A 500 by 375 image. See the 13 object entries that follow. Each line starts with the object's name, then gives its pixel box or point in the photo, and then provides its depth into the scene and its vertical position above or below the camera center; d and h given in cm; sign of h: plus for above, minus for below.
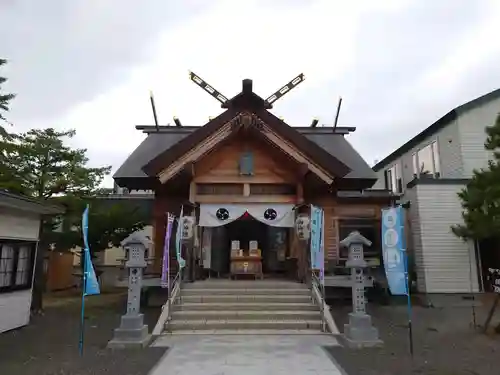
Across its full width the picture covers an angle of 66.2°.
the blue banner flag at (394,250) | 800 +20
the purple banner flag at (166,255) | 991 +6
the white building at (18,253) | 986 +11
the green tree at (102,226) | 1489 +126
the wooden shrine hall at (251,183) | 1295 +269
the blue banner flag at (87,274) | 784 -34
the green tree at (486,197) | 959 +161
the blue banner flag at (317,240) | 1024 +50
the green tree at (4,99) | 1159 +473
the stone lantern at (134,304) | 826 -104
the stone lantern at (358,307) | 832 -107
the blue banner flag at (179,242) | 1059 +44
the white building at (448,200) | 1562 +248
